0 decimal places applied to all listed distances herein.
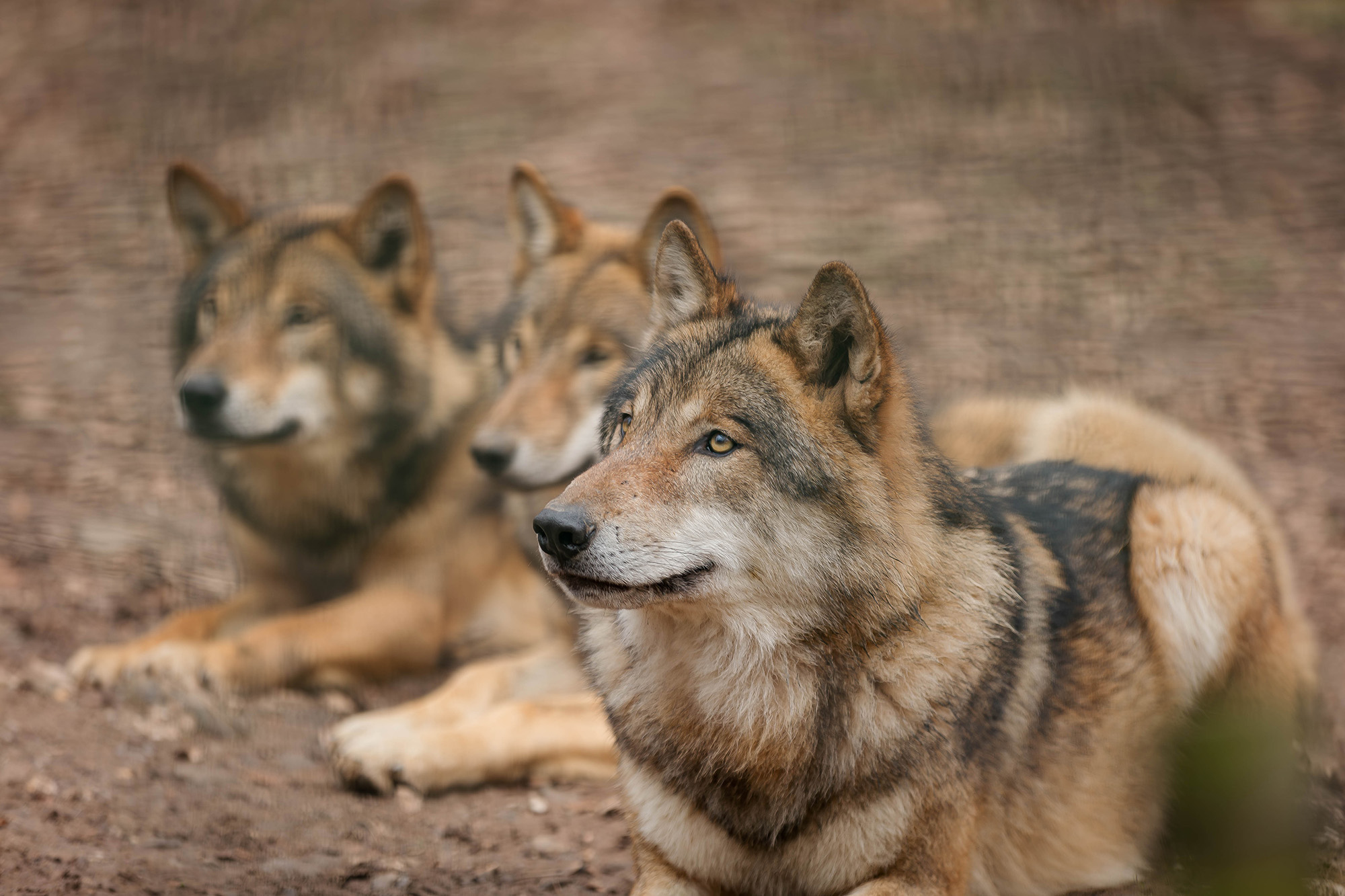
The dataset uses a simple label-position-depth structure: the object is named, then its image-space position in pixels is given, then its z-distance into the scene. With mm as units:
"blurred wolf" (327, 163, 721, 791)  8461
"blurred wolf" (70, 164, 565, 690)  10555
